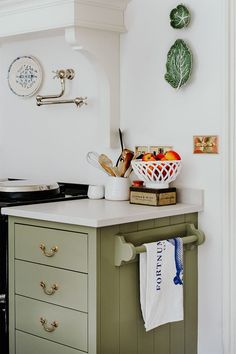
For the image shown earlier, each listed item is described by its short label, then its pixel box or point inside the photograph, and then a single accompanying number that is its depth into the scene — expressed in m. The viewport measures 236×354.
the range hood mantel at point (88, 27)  2.54
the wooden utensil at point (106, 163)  2.70
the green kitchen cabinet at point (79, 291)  2.11
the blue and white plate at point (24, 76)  3.12
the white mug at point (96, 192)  2.72
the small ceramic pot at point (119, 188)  2.64
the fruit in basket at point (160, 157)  2.48
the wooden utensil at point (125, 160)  2.66
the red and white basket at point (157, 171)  2.42
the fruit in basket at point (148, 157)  2.47
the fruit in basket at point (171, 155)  2.46
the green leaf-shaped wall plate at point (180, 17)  2.51
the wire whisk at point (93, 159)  2.82
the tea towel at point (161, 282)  2.23
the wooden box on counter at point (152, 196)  2.45
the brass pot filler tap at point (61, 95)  2.87
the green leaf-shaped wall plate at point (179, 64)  2.51
